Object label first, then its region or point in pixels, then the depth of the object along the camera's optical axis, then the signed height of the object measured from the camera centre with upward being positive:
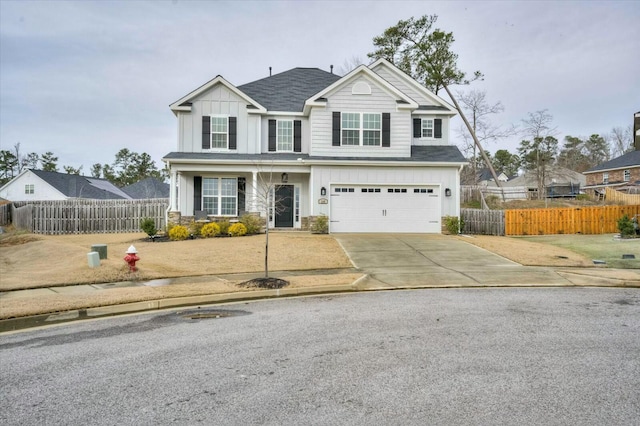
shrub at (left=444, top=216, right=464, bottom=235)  20.44 -0.45
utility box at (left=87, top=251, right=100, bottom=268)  11.62 -1.15
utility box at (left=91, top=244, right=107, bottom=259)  12.49 -0.95
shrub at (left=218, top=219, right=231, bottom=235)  19.39 -0.50
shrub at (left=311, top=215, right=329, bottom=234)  19.94 -0.44
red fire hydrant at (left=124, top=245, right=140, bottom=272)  11.33 -1.11
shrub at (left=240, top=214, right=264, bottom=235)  19.61 -0.33
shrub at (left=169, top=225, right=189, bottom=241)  18.41 -0.72
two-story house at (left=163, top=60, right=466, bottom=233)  20.39 +2.41
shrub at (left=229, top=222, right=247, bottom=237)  18.95 -0.62
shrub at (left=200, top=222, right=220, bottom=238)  19.02 -0.62
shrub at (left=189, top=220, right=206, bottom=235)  19.45 -0.54
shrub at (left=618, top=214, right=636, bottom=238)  19.05 -0.56
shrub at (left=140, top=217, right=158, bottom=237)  18.23 -0.45
